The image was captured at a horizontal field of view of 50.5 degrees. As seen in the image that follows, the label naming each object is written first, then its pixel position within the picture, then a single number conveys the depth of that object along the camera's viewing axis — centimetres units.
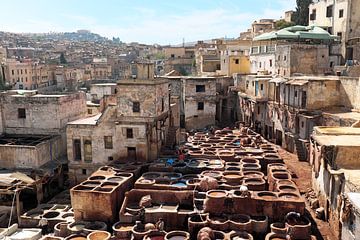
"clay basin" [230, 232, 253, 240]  1962
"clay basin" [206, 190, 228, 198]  2178
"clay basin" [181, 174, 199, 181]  2546
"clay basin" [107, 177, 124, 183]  2541
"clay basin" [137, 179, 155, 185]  2439
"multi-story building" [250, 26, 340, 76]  4053
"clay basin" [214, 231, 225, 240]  1994
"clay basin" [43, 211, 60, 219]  2503
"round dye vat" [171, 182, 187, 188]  2405
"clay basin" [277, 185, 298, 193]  2294
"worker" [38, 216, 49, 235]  2405
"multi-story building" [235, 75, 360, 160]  2979
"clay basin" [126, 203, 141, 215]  2221
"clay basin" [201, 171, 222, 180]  2538
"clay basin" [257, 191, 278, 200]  2171
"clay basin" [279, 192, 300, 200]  2156
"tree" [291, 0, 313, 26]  5925
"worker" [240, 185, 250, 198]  2165
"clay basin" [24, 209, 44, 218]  2524
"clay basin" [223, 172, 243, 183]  2466
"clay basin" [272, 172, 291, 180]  2538
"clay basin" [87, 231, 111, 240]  2086
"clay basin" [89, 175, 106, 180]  2588
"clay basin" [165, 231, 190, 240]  2027
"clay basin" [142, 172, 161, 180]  2572
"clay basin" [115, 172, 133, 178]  2617
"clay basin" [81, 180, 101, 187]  2467
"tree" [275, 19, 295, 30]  6361
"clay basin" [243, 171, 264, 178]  2558
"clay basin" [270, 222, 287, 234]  1990
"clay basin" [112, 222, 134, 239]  2094
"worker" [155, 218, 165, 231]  2089
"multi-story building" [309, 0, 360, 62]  4553
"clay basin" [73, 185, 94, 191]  2397
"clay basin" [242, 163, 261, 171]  2708
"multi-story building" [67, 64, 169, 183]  2917
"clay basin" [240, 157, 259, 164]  2909
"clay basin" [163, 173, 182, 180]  2538
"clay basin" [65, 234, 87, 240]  2142
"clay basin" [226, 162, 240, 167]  2816
